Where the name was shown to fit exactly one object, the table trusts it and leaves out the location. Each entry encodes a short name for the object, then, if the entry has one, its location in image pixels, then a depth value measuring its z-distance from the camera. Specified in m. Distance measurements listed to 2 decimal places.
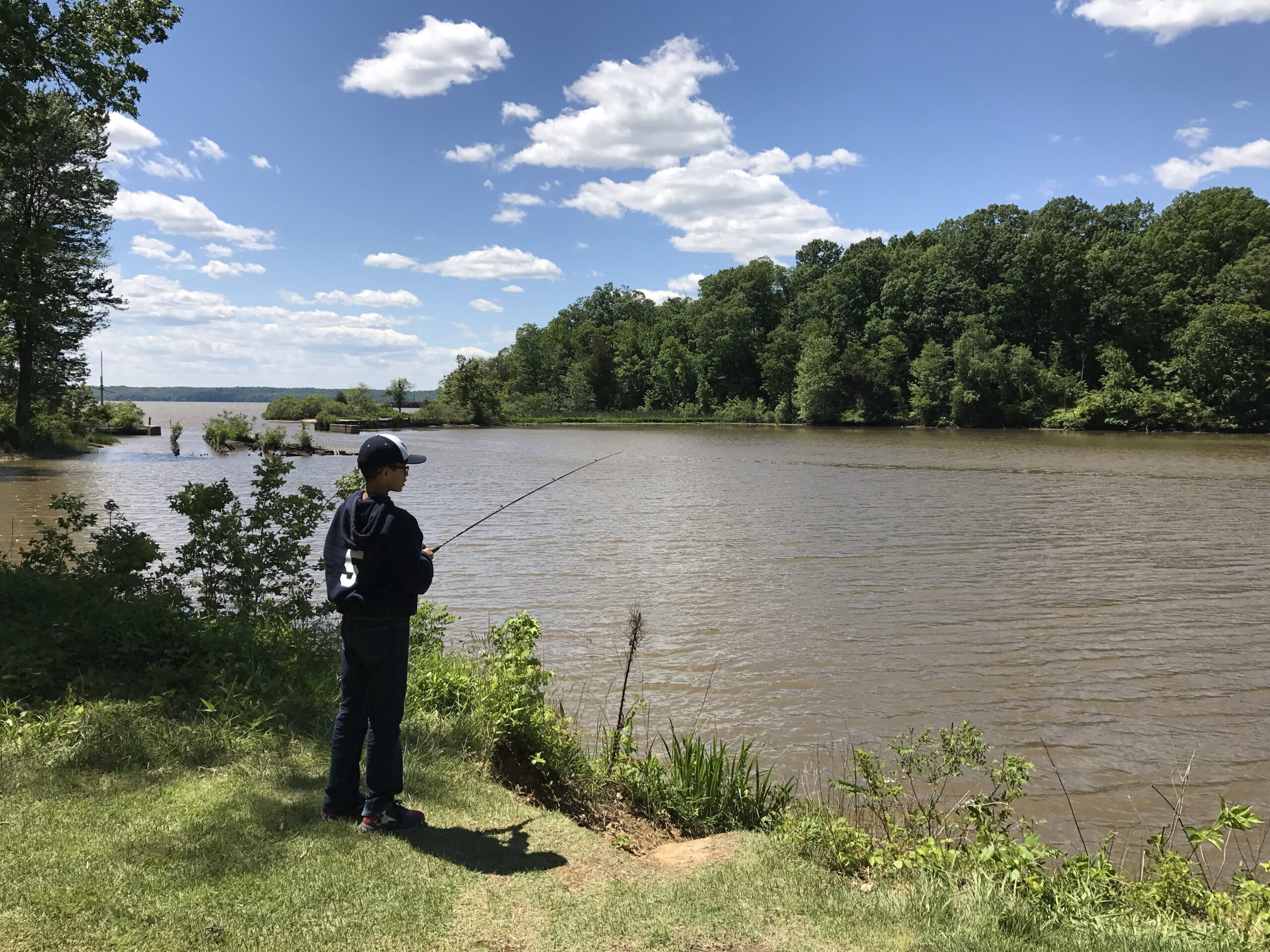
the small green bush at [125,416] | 55.57
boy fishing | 4.55
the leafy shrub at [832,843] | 4.66
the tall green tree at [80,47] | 8.83
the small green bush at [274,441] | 46.59
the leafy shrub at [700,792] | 5.76
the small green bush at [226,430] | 49.59
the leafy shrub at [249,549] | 8.05
